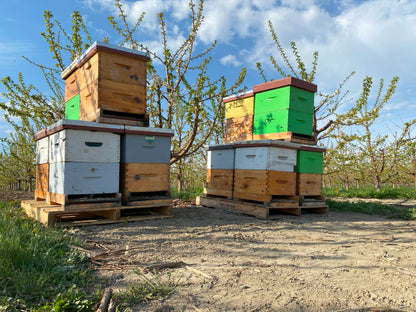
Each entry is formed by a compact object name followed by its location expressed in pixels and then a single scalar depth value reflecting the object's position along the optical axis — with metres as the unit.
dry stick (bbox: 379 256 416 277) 2.44
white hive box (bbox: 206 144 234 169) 5.69
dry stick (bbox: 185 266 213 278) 2.26
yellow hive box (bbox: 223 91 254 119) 6.02
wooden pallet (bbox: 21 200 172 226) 3.88
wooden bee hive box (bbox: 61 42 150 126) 4.16
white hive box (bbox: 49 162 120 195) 3.84
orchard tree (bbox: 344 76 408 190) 9.32
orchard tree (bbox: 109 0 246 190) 5.66
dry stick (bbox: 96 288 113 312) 1.71
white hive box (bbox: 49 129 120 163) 3.83
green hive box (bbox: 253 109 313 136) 5.37
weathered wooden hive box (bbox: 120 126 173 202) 4.25
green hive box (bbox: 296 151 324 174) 5.50
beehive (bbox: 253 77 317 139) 5.36
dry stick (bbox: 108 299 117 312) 1.70
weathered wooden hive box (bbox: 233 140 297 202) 5.00
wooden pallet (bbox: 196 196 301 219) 5.03
